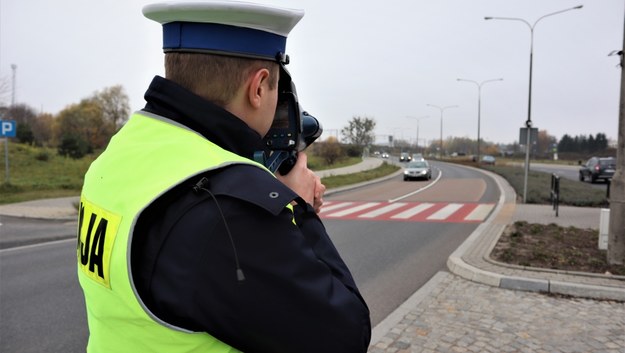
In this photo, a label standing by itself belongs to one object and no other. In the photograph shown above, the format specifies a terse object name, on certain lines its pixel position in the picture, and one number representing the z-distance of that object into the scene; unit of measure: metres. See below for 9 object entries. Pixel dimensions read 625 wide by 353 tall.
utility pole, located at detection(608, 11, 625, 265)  6.14
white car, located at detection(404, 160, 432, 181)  29.42
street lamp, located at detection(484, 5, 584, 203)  16.28
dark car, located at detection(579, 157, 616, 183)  26.95
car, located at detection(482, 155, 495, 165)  59.45
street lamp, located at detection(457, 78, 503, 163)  45.38
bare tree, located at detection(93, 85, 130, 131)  69.06
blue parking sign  17.61
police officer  0.94
